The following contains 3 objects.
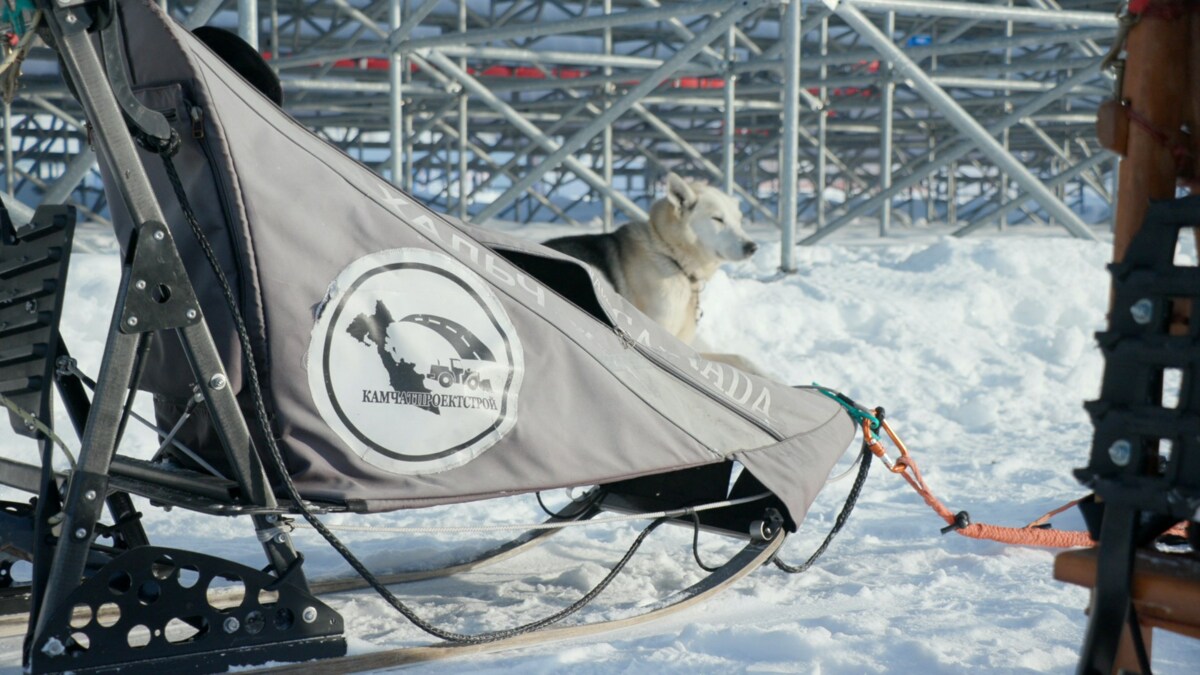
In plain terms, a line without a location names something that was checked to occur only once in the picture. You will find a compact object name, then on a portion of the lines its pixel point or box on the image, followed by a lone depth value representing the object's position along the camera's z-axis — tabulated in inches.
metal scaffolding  282.5
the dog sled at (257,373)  65.8
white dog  187.3
